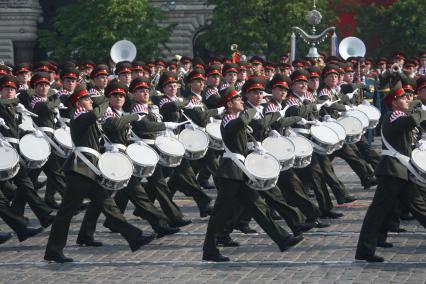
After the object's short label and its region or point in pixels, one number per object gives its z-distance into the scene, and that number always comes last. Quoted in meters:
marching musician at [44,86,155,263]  15.03
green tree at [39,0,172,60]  47.28
